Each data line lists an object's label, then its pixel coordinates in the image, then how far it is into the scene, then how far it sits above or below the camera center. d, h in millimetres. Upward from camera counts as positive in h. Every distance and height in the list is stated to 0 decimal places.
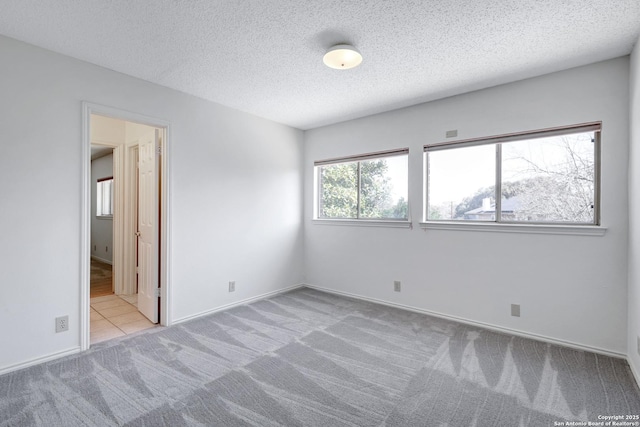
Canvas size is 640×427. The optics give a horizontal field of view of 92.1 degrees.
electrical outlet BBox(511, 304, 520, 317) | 2982 -952
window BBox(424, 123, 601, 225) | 2730 +341
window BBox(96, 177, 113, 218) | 6834 +294
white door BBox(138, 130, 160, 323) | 3297 -187
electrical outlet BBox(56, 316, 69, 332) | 2508 -927
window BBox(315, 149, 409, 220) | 3924 +345
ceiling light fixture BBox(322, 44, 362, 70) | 2332 +1208
